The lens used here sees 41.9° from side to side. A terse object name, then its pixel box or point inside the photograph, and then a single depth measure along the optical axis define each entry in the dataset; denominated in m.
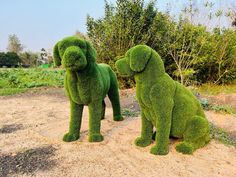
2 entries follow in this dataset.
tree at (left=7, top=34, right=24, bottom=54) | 45.50
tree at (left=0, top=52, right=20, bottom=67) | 34.40
